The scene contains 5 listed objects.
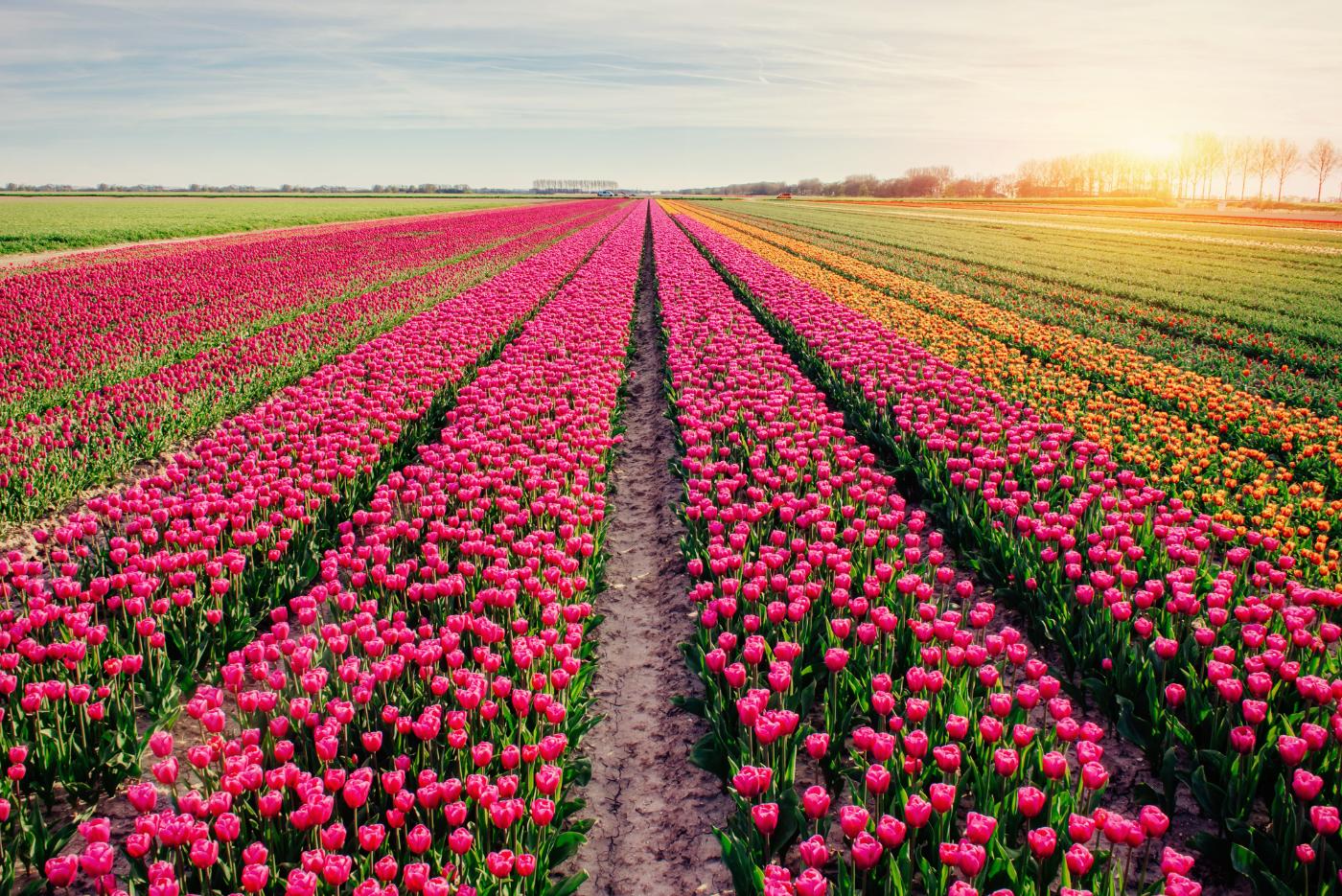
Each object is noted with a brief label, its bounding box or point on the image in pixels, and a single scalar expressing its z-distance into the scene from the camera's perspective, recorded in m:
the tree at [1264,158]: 140.62
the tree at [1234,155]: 144.00
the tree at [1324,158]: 135.25
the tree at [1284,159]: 139.00
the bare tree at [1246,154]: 142.88
